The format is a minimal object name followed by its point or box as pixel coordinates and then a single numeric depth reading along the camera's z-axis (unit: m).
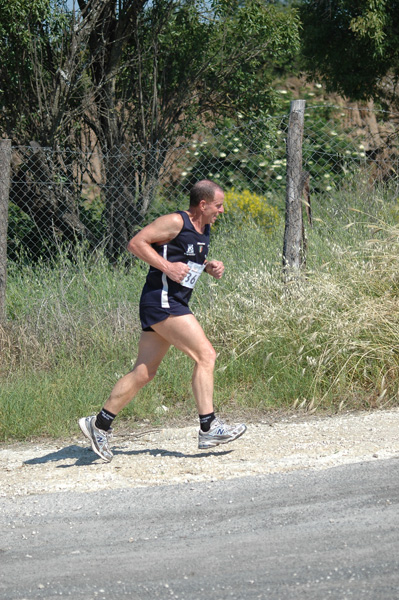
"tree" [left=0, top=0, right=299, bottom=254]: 20.52
